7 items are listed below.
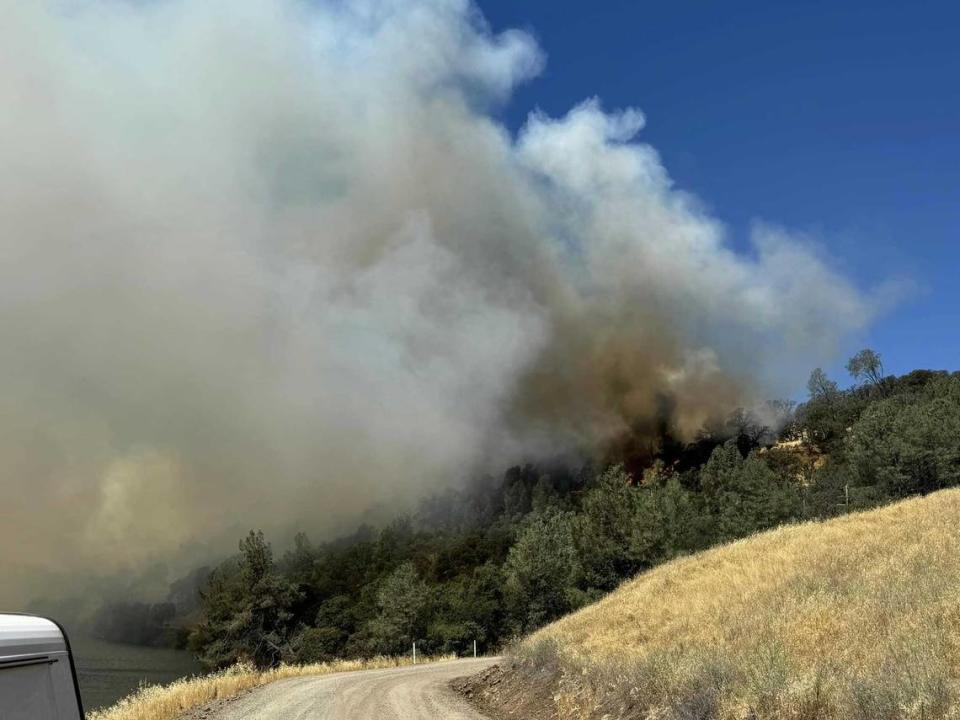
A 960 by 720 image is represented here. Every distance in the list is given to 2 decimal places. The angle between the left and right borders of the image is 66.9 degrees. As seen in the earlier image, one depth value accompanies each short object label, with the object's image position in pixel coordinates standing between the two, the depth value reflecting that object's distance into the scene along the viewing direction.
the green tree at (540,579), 80.44
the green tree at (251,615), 88.12
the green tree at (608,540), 82.19
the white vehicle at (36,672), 4.84
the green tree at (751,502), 88.62
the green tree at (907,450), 89.12
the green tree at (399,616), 85.62
